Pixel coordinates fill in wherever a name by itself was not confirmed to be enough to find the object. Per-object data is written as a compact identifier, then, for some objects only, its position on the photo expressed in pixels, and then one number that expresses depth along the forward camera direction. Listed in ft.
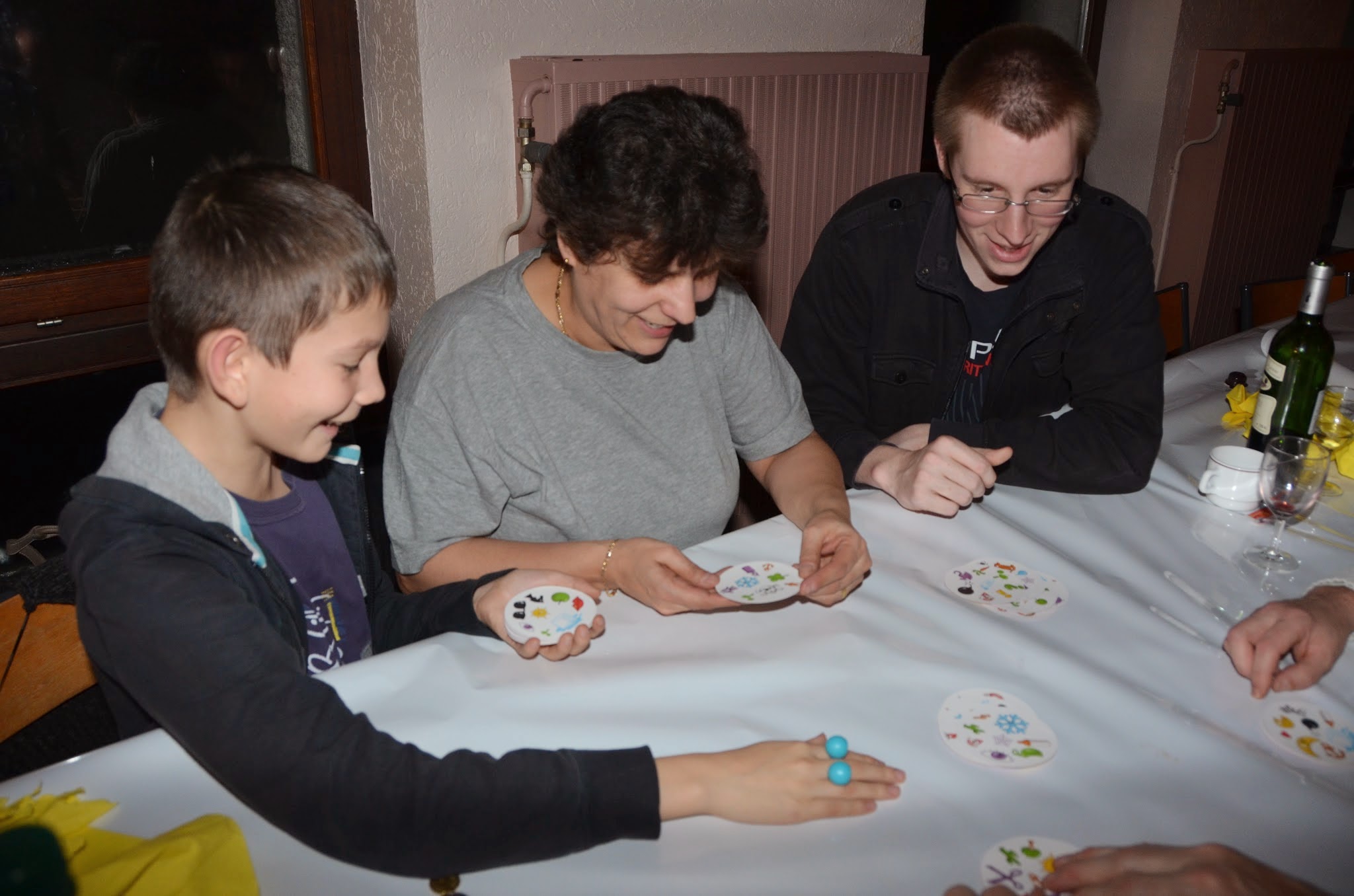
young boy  3.03
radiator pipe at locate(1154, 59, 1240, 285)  13.96
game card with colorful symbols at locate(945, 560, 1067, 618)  4.34
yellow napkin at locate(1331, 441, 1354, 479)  5.77
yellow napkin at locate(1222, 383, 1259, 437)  6.38
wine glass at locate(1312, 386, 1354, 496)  5.80
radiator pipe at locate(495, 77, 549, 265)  8.07
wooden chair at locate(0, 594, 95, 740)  3.95
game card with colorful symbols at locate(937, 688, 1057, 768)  3.43
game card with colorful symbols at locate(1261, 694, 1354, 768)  3.55
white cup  5.30
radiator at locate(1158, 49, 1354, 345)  14.35
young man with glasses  5.37
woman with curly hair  4.36
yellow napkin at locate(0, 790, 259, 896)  2.81
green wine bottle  5.62
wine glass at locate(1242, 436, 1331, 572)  4.72
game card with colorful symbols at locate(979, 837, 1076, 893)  2.96
